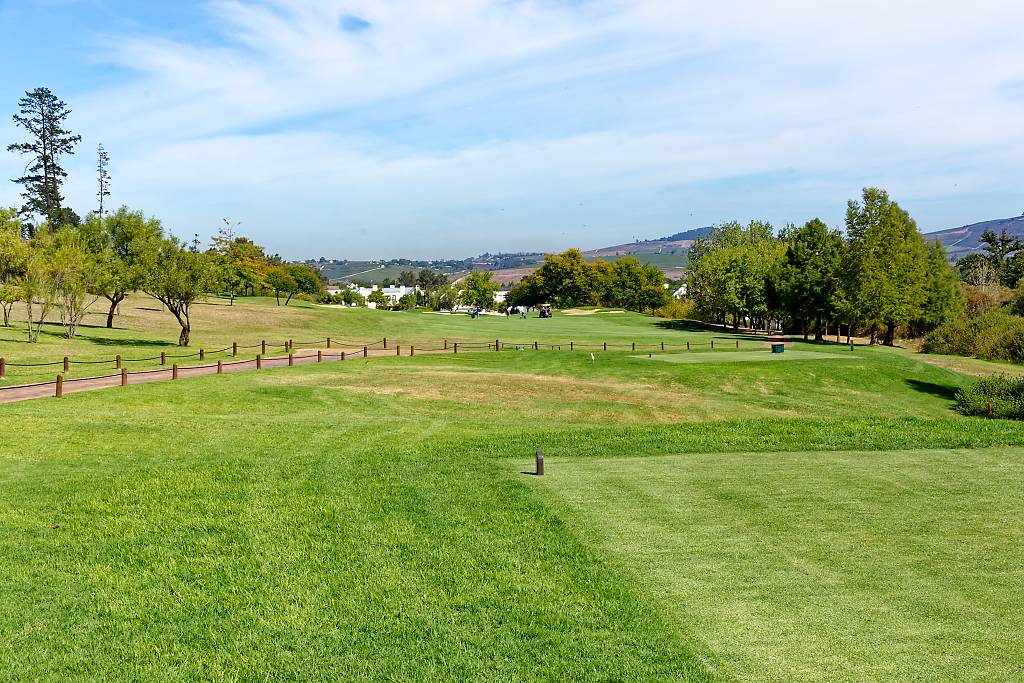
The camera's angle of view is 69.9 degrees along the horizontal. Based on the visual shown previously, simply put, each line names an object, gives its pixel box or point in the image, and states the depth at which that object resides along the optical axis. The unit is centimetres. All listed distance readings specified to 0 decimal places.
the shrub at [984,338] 5903
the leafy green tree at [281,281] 11644
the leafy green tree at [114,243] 5600
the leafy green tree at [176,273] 4806
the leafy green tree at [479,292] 17012
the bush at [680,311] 12050
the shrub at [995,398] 2953
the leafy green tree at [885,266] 7031
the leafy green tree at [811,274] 7950
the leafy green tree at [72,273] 4959
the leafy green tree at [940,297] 7406
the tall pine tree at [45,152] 9431
